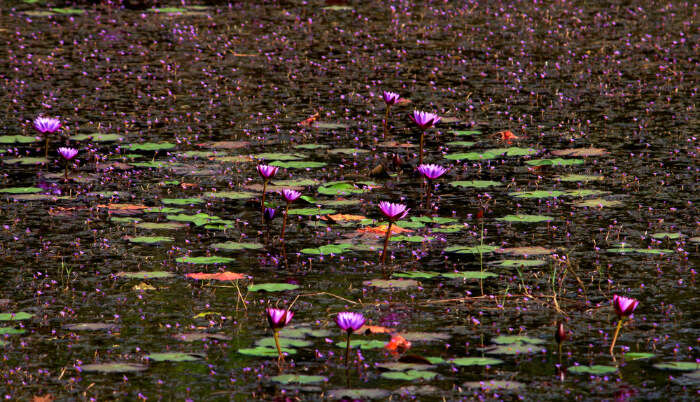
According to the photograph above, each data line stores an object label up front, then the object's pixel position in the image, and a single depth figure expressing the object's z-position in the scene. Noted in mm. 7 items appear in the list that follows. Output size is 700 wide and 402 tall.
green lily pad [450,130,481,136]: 19453
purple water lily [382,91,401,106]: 18234
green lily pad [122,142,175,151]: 18281
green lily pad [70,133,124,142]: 18797
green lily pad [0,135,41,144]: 18422
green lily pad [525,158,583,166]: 17437
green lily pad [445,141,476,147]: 18703
